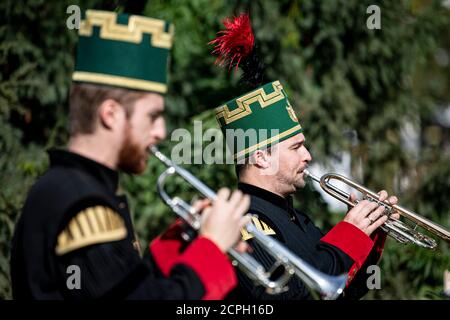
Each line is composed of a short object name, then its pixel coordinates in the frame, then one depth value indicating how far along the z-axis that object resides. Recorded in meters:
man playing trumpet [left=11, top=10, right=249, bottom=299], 4.77
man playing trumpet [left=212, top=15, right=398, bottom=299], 7.37
